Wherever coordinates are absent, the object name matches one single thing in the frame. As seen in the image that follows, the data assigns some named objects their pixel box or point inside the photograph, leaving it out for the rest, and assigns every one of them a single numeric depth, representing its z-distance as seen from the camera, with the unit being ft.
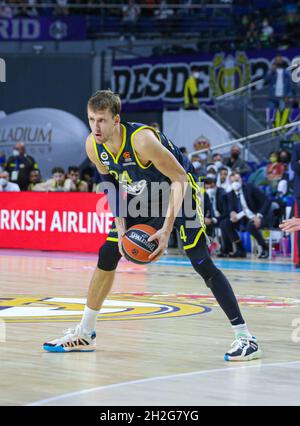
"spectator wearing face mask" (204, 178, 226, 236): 60.23
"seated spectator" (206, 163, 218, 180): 65.31
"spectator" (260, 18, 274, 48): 82.38
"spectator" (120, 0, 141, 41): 92.32
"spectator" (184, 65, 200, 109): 82.12
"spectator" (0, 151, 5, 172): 77.54
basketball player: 22.15
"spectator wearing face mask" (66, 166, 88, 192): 65.98
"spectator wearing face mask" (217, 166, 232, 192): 61.52
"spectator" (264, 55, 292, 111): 69.41
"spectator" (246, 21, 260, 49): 82.33
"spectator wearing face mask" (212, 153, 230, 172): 67.87
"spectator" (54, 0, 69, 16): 93.82
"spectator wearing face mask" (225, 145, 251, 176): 68.28
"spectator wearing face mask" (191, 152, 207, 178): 68.13
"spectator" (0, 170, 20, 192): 68.08
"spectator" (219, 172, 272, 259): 59.62
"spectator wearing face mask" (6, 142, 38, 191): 70.38
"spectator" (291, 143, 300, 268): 50.34
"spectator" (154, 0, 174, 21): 92.43
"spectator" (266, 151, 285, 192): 63.82
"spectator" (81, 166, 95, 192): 70.43
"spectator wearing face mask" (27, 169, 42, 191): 70.12
